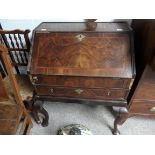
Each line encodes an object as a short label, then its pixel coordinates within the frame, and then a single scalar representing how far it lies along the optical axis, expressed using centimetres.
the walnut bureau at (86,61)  108
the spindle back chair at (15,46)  131
